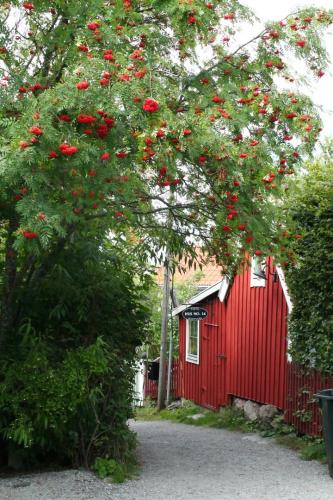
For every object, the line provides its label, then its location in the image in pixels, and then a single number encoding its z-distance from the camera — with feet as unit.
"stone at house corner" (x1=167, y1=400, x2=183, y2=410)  72.79
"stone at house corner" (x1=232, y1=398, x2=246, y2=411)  56.35
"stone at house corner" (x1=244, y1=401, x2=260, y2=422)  52.26
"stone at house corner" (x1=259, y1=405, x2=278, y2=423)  48.67
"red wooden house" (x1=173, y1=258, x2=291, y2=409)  49.29
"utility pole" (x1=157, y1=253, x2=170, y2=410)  67.05
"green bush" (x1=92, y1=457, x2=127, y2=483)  30.91
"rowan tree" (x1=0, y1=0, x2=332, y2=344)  22.20
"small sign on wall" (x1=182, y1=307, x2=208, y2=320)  59.77
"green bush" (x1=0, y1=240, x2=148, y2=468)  29.27
